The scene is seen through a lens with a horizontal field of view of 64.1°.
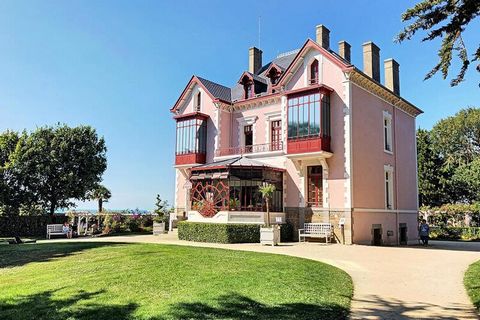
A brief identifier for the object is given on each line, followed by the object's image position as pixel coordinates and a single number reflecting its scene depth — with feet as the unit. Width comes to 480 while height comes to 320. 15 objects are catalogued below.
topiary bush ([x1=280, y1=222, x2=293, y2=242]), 63.87
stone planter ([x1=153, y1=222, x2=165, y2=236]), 78.31
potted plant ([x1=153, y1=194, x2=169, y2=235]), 78.48
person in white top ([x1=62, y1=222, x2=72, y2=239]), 77.36
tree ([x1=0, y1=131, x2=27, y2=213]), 89.92
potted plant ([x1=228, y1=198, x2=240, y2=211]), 62.80
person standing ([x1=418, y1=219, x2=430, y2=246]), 71.51
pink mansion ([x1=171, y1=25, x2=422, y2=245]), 63.52
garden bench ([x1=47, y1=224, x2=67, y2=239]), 76.68
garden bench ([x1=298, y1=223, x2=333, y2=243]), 60.68
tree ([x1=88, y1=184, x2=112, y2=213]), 113.90
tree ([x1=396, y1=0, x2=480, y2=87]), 12.58
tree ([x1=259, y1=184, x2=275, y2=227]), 59.57
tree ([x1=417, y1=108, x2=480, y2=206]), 125.90
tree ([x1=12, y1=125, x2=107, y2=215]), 92.43
